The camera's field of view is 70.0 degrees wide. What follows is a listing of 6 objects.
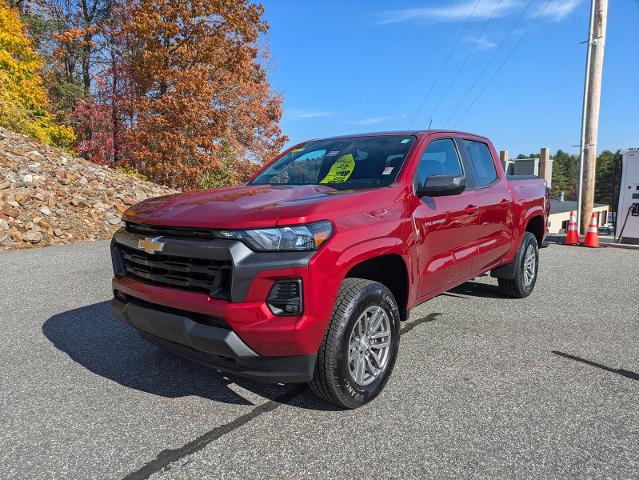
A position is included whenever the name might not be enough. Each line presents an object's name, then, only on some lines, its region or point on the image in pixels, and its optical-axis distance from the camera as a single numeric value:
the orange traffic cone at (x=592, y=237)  10.54
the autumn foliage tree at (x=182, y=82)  17.97
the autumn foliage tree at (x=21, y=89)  18.17
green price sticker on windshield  3.59
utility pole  11.34
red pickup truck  2.42
